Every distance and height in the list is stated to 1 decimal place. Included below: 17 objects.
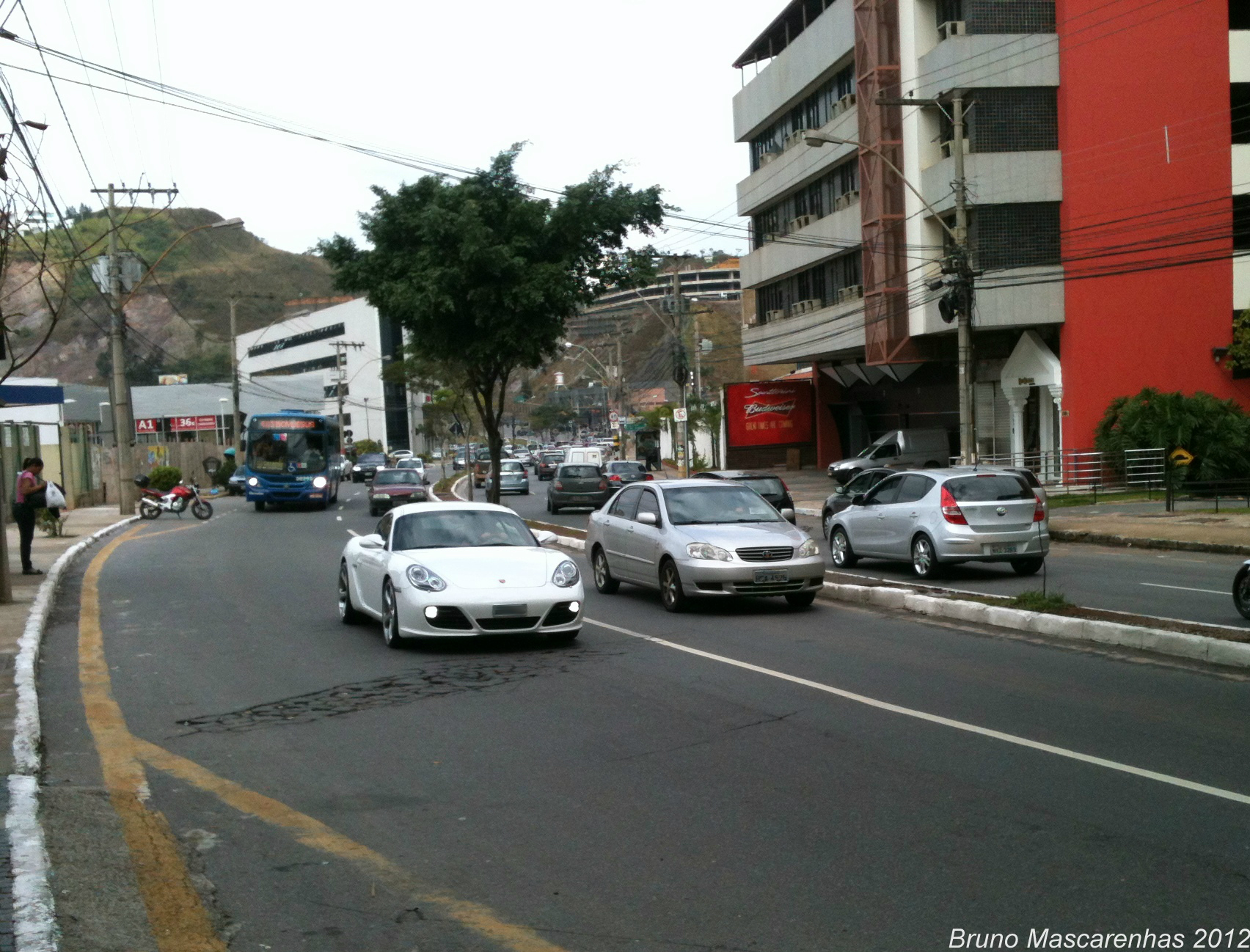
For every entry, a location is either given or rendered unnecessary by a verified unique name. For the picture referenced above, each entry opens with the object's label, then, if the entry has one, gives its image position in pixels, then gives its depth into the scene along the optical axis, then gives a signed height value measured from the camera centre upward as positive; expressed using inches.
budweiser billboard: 2304.4 +46.7
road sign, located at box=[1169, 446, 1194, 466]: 1124.5 -30.4
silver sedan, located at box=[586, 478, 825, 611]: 557.6 -48.5
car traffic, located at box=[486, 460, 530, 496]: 2154.3 -55.8
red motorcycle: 1455.5 -48.6
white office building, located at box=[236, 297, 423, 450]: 4520.2 +277.6
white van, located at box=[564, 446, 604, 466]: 2348.7 -19.6
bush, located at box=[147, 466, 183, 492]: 1774.1 -26.5
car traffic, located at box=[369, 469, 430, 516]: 1576.0 -50.5
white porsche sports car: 453.1 -47.7
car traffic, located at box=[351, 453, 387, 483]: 2932.3 -31.0
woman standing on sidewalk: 737.0 -21.0
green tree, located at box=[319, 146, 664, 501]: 1101.7 +170.9
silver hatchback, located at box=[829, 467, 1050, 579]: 678.5 -49.7
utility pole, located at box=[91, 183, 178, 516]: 1444.4 +87.7
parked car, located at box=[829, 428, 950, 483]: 1734.7 -25.4
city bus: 1681.8 -4.9
